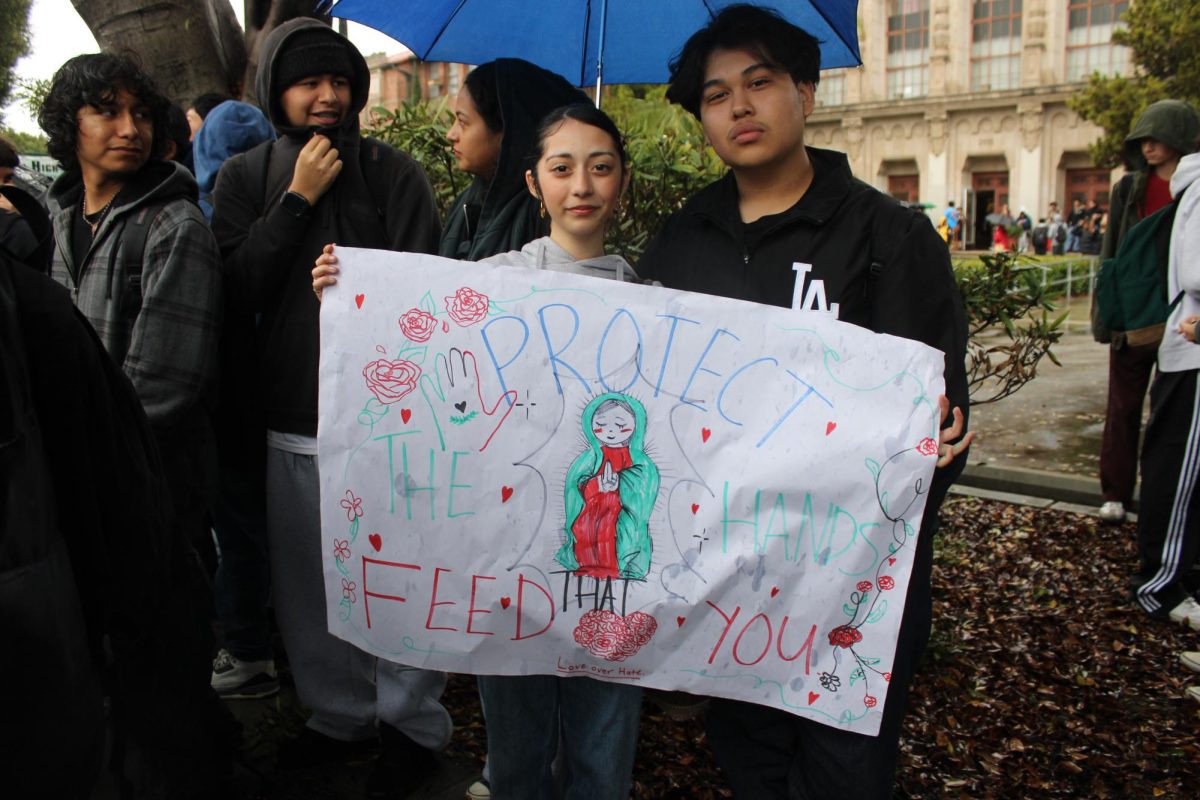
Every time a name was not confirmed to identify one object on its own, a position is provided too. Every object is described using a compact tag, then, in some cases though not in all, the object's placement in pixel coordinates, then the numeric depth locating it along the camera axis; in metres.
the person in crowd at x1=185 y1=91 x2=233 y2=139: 4.28
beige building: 33.56
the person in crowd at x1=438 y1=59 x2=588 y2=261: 2.62
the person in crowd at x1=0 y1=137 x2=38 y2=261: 1.96
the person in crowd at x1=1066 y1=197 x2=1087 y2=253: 28.06
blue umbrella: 2.86
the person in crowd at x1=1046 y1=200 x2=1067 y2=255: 29.75
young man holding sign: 1.95
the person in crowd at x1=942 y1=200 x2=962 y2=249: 30.56
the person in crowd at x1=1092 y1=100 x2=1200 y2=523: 4.71
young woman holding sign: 2.10
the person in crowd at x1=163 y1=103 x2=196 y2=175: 2.83
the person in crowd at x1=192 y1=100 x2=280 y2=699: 2.78
